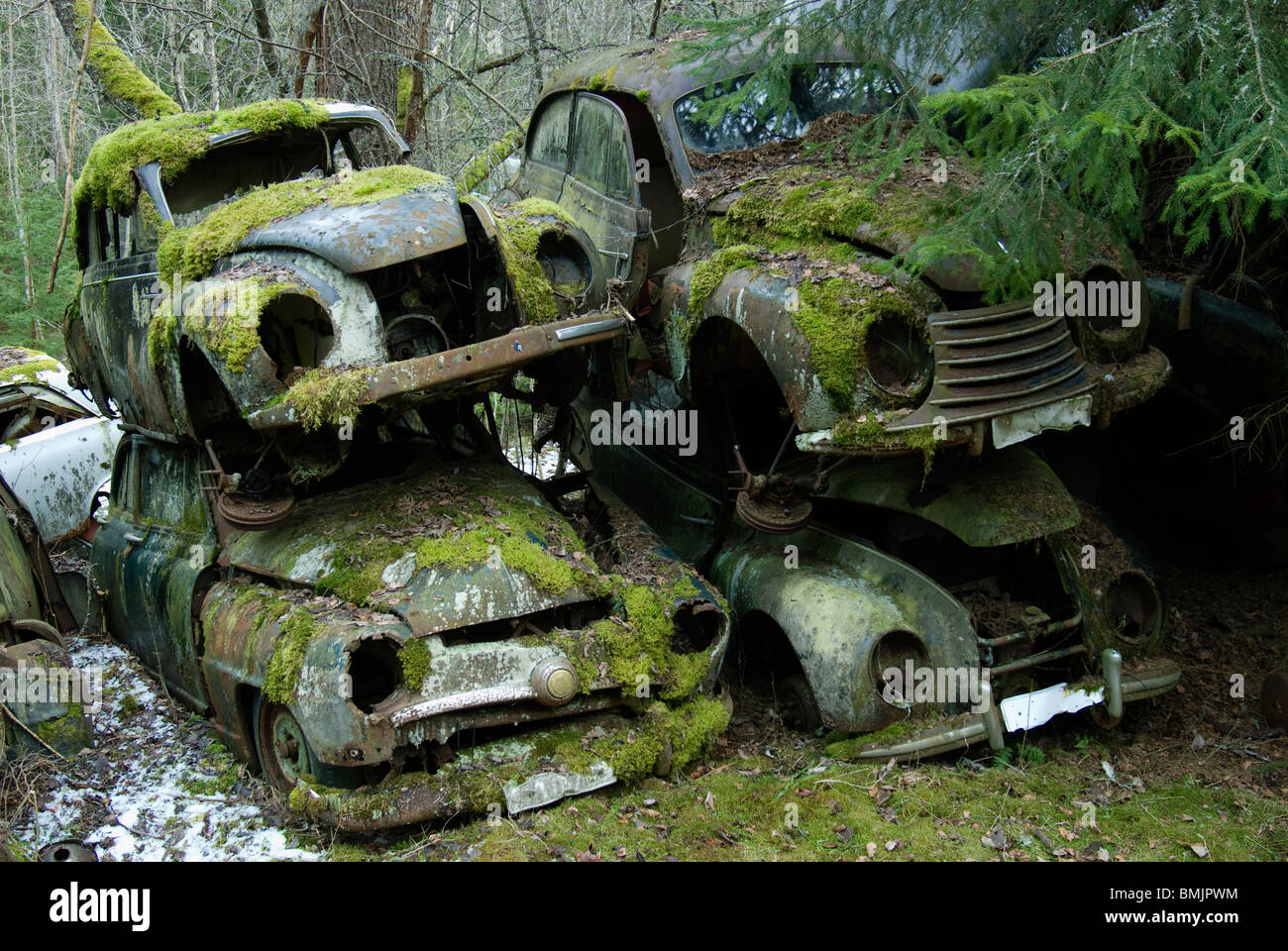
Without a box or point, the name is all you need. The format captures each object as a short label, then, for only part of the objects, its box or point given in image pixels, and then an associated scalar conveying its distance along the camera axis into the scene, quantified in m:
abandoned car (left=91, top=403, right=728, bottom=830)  4.64
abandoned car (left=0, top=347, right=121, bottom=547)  8.33
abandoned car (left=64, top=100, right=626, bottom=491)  5.13
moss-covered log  7.64
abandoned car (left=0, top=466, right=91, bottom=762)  5.31
